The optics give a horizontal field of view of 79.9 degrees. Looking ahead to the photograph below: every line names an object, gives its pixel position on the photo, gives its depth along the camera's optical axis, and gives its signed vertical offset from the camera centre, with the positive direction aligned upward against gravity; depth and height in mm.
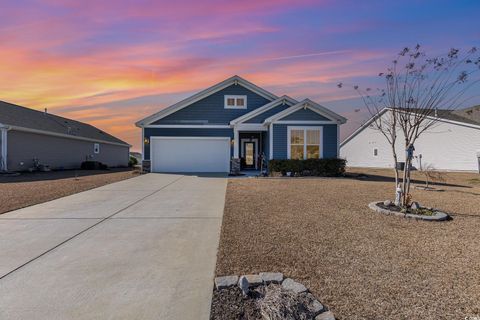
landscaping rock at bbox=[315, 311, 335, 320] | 2518 -1396
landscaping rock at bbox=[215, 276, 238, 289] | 3109 -1362
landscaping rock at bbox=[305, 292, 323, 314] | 2629 -1378
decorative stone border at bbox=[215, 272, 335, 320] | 2979 -1353
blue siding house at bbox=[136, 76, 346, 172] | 18234 +2059
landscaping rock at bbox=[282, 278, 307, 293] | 2970 -1353
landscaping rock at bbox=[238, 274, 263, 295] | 2986 -1344
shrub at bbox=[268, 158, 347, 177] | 15195 -437
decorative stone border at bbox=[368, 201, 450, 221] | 6035 -1222
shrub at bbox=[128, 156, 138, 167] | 36188 -481
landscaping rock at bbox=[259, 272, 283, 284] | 3189 -1339
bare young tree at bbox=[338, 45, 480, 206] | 7340 +2171
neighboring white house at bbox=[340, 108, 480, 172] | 21094 +1099
